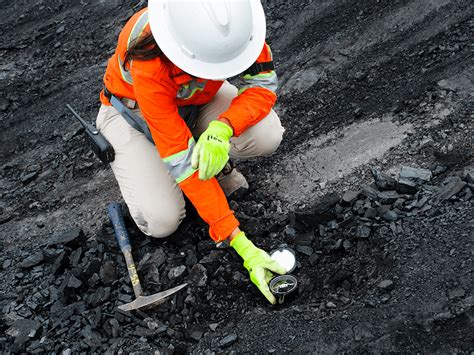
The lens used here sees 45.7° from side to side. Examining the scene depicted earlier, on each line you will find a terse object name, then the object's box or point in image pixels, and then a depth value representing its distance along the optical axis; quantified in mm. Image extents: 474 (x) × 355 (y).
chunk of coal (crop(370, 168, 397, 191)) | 3654
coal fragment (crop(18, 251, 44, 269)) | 3932
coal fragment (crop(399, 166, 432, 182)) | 3691
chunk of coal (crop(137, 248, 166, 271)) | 3686
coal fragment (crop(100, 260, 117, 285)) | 3643
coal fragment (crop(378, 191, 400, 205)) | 3543
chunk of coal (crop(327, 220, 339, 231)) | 3555
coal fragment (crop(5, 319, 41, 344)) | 3404
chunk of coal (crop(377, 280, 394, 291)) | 3016
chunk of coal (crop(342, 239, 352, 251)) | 3418
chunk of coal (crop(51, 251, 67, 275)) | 3789
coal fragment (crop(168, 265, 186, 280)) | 3570
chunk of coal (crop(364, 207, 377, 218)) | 3467
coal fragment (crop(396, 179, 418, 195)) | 3584
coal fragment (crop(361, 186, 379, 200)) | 3611
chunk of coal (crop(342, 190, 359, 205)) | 3664
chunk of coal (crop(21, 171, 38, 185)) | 4852
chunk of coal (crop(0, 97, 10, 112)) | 5625
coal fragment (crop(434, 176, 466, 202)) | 3383
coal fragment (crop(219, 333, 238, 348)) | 3061
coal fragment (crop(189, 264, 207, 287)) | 3475
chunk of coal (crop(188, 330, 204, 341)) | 3225
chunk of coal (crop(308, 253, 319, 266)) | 3461
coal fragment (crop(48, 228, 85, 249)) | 3948
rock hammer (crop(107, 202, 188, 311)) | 3395
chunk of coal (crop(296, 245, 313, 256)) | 3519
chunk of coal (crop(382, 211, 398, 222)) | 3377
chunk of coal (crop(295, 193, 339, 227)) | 3639
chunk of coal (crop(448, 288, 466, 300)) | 2854
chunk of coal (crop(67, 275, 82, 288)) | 3582
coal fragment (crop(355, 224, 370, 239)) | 3371
